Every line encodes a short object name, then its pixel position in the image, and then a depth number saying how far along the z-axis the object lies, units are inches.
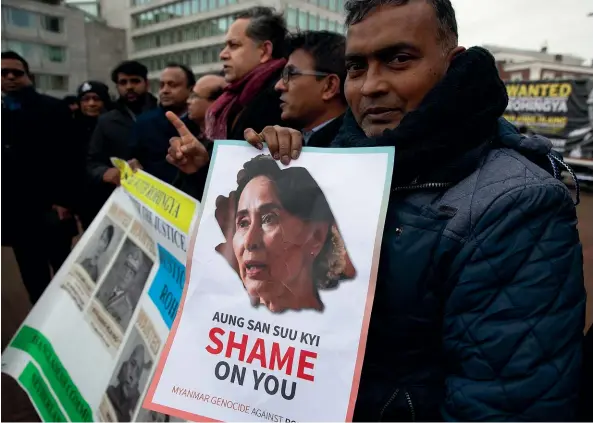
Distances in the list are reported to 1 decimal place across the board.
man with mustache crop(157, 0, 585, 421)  30.2
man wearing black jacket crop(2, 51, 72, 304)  127.0
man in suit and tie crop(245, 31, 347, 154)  73.9
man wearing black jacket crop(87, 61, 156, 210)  124.6
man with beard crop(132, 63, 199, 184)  110.0
